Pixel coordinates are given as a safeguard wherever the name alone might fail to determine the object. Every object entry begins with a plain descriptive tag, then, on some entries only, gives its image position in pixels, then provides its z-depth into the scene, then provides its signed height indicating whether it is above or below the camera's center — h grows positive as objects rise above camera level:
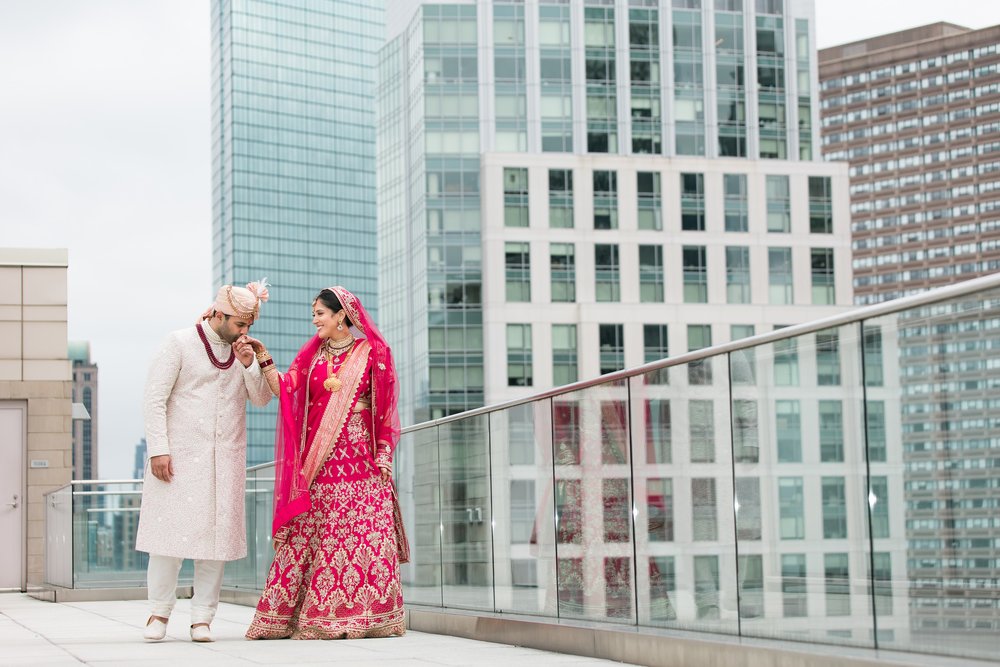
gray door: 16.34 -0.35
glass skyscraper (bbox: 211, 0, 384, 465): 138.00 +32.09
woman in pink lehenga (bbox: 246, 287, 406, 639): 6.59 -0.14
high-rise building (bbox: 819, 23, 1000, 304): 148.25 +31.61
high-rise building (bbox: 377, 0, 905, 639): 59.00 +11.30
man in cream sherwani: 6.48 +0.04
